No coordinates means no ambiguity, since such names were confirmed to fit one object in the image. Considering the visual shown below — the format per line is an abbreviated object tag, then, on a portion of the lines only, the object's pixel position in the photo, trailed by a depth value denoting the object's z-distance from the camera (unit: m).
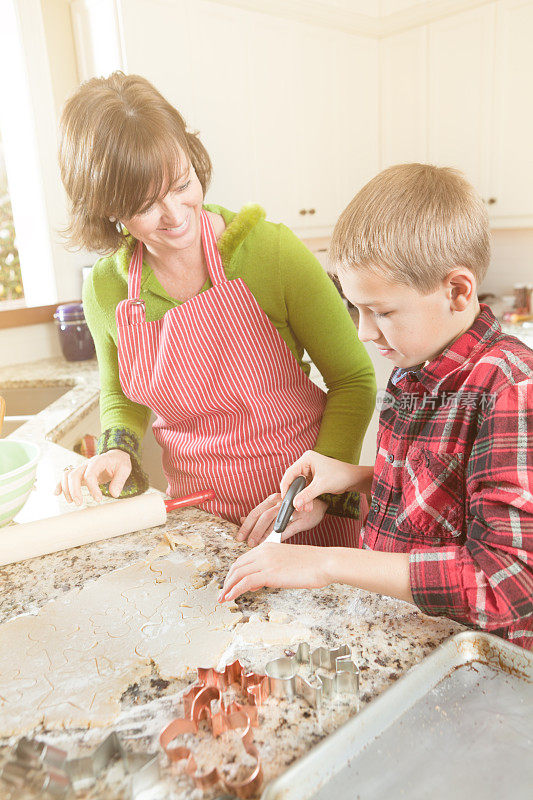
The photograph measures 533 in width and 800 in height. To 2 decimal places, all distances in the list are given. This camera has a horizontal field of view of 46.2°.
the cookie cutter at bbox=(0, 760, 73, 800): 0.47
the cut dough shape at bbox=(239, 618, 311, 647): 0.64
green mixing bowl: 0.88
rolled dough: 0.58
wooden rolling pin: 0.86
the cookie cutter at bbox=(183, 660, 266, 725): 0.54
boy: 0.63
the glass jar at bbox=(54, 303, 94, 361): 2.27
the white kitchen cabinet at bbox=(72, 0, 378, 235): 2.18
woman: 1.10
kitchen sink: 2.13
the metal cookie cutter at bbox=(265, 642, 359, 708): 0.55
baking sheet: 0.46
